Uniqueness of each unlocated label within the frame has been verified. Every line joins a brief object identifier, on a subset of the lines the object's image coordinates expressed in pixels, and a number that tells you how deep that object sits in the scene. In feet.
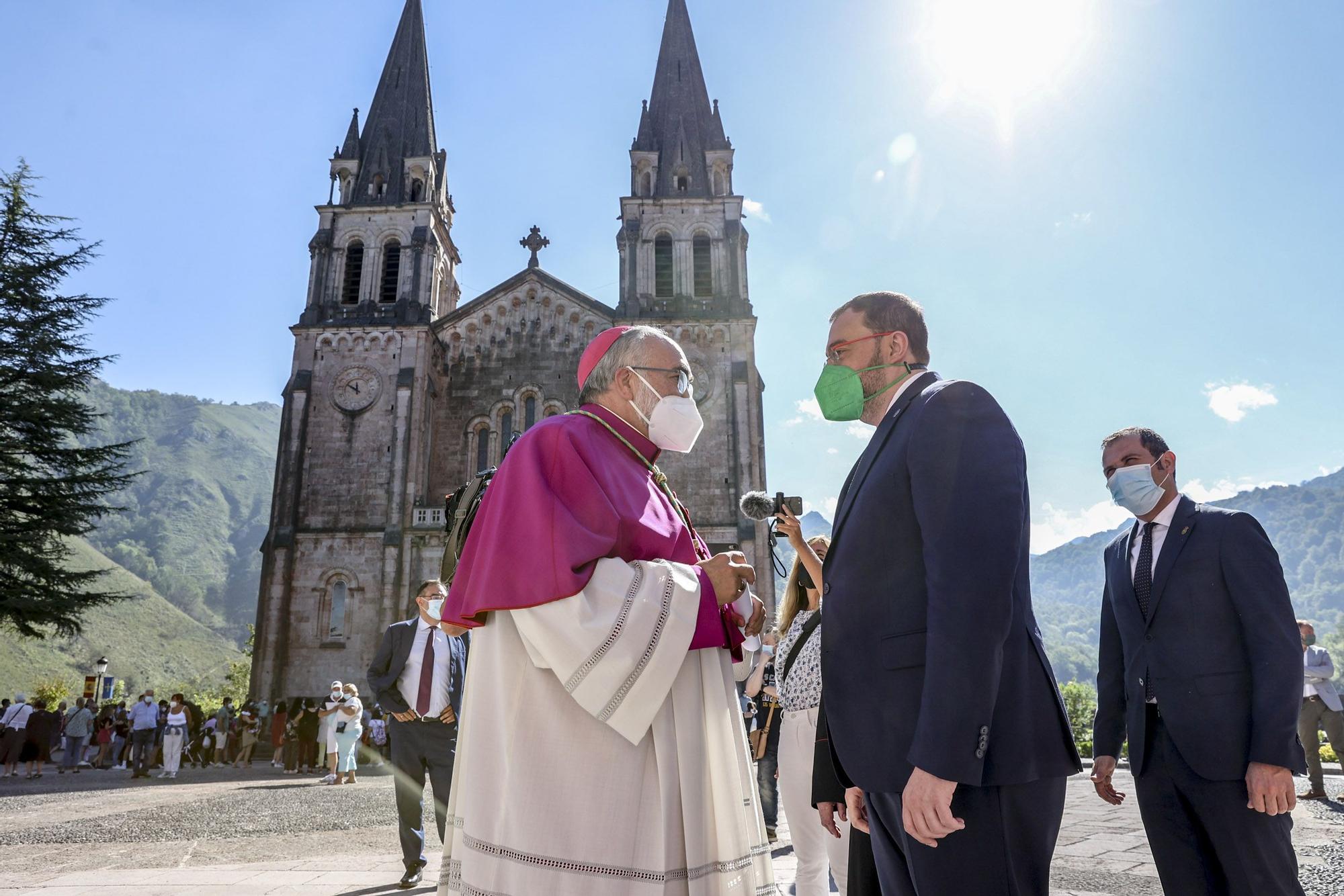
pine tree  71.46
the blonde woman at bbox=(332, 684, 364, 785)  47.93
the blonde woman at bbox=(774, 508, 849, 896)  13.12
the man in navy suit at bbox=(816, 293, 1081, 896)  6.19
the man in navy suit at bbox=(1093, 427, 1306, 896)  9.18
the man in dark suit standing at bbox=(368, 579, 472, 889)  19.63
